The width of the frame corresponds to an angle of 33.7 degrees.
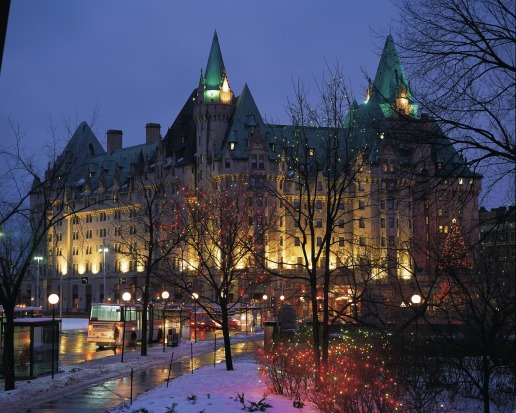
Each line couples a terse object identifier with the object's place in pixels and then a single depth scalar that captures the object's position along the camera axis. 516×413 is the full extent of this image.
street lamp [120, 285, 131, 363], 44.57
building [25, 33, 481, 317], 112.94
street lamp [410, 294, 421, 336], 32.84
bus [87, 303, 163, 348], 48.28
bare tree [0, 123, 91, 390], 25.39
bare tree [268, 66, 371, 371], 21.50
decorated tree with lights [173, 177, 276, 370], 28.61
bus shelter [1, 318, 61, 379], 28.80
